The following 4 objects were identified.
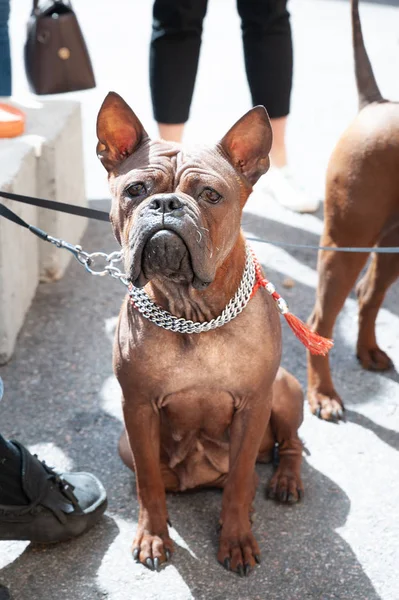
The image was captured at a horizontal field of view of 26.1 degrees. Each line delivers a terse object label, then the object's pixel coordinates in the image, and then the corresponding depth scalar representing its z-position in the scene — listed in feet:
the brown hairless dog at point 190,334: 6.66
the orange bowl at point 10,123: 12.42
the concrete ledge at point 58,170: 12.87
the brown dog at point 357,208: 9.20
